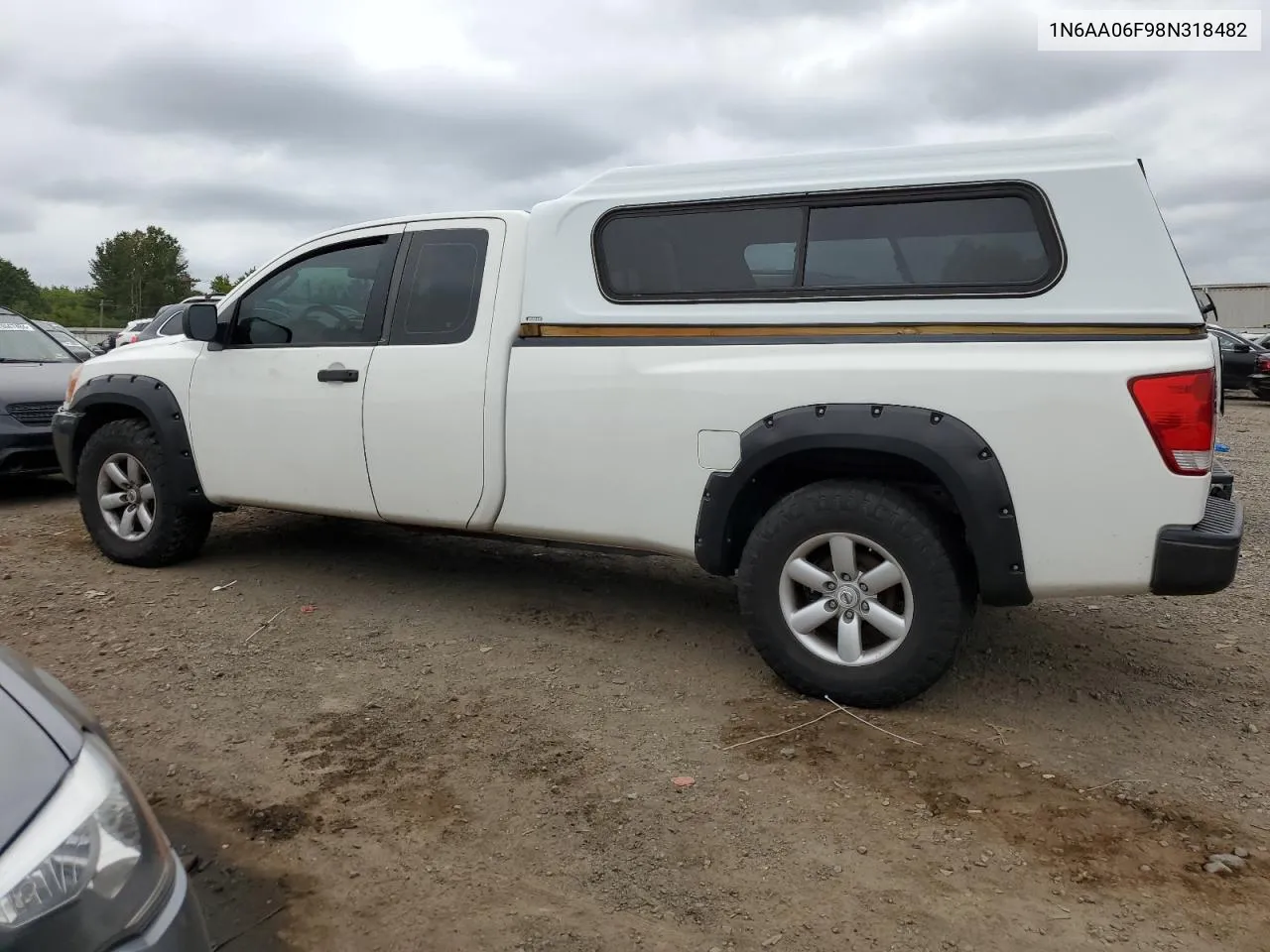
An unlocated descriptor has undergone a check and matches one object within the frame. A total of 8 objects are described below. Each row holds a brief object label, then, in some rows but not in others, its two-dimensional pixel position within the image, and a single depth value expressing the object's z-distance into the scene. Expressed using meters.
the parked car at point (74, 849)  1.42
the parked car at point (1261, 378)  17.69
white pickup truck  3.23
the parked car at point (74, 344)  10.86
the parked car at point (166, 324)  11.99
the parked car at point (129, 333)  16.57
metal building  34.38
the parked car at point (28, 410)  7.59
